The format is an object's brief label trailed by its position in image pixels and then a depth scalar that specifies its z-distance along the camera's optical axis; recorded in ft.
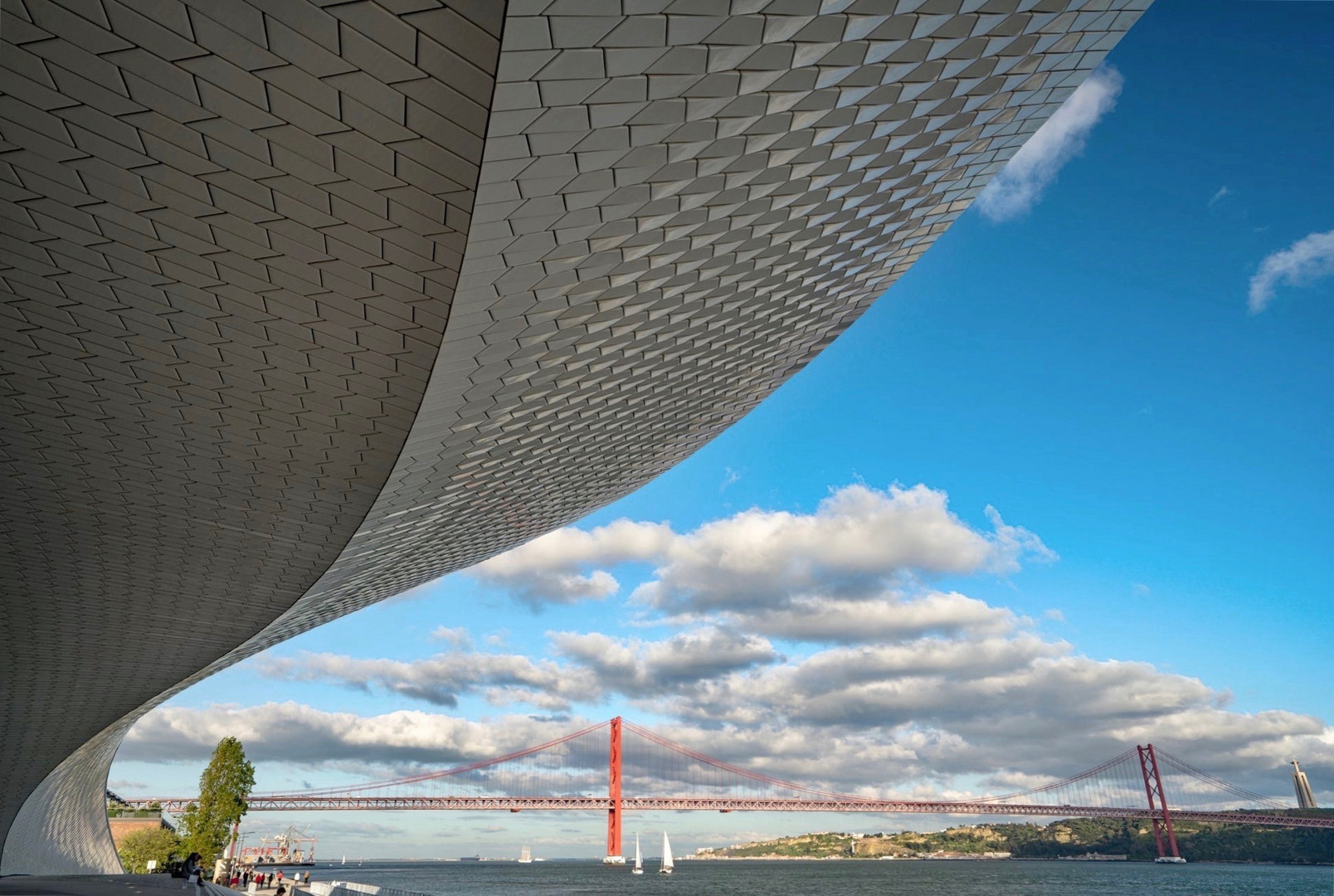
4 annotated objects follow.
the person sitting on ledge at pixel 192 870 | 73.77
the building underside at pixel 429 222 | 17.39
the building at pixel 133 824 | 186.39
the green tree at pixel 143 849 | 178.81
